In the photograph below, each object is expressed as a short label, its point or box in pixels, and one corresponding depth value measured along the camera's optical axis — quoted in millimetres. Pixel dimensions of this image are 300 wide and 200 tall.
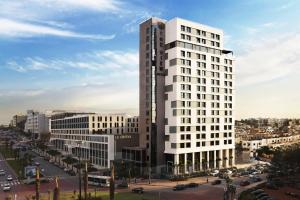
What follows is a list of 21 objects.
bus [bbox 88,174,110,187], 62254
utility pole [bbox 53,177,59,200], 34406
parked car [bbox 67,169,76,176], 79160
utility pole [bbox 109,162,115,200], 37315
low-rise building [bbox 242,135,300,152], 127781
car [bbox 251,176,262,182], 66743
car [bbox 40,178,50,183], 69134
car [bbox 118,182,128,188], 61290
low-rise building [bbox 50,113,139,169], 85033
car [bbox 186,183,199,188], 61847
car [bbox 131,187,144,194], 56709
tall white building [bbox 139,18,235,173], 76769
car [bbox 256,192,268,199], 49183
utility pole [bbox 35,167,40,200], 36014
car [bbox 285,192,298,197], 50382
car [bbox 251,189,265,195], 51096
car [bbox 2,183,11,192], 61747
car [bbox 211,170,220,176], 75058
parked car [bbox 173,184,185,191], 59158
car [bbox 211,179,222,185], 63916
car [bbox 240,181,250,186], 62510
